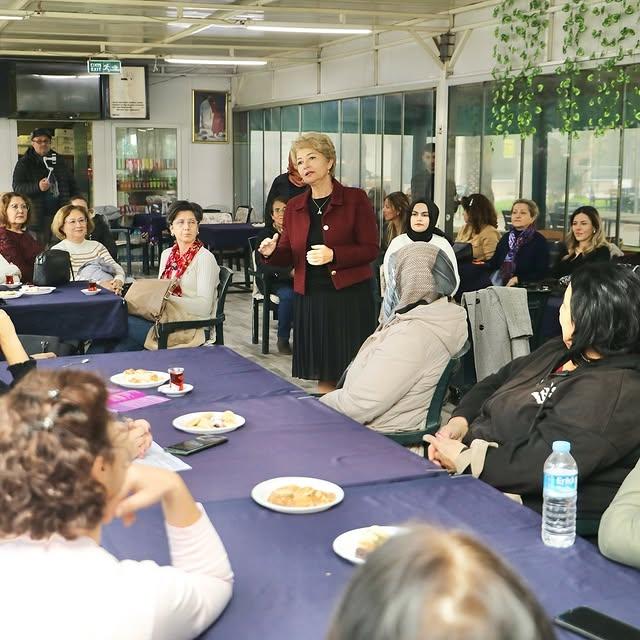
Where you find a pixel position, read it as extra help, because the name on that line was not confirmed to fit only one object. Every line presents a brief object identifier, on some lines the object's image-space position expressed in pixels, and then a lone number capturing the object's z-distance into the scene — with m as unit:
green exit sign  13.01
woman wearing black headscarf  7.23
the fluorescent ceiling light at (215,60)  13.39
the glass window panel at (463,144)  10.99
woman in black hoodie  2.60
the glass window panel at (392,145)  12.63
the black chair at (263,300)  8.60
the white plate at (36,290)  6.36
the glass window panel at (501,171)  10.48
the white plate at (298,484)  2.28
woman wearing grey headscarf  3.63
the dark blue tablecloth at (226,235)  13.50
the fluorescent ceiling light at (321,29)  10.21
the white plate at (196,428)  2.99
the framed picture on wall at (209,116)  17.95
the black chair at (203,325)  6.00
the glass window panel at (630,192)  8.79
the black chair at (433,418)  3.67
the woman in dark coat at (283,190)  8.65
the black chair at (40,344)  4.75
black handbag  6.70
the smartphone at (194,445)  2.78
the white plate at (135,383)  3.58
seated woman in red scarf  6.23
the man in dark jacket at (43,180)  11.80
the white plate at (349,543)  2.01
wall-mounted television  15.89
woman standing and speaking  5.16
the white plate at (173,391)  3.50
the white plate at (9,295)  6.12
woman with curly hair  1.36
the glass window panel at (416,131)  11.90
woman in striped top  7.24
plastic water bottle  2.13
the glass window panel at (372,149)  13.22
